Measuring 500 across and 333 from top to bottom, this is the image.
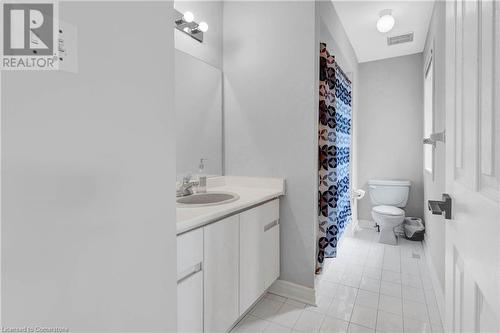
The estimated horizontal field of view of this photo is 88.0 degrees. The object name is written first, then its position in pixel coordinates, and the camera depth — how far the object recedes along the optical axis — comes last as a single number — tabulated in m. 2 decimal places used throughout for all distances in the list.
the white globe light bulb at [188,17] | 1.75
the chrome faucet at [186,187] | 1.76
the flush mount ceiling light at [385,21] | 2.43
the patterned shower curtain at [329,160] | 2.04
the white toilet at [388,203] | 3.10
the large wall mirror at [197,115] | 1.85
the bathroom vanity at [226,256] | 1.18
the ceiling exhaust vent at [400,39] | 2.95
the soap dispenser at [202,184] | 1.91
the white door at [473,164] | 0.50
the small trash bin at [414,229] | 3.17
